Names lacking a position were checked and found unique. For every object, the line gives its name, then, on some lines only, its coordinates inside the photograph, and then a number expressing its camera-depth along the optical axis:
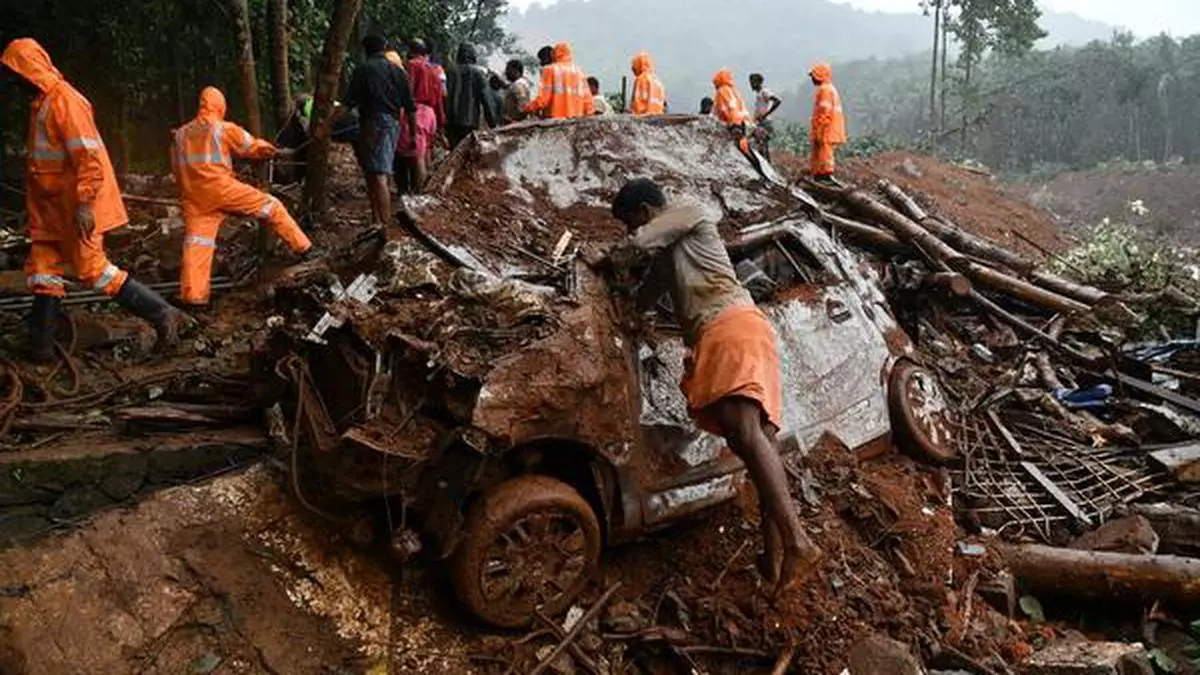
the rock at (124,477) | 4.44
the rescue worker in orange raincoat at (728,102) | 11.66
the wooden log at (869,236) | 9.32
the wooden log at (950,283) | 7.75
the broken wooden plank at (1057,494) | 5.32
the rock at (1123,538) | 4.82
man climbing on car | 3.73
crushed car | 3.52
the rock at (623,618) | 3.94
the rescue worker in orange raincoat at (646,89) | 11.31
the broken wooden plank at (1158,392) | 6.59
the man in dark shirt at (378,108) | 6.96
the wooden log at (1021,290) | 8.36
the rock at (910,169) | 15.61
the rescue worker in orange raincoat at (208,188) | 5.94
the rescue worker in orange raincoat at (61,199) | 5.10
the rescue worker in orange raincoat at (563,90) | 9.47
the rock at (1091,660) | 3.81
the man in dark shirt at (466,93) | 9.03
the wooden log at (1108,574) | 4.47
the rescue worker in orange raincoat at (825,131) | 10.90
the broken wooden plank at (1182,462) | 5.63
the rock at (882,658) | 3.78
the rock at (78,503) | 4.30
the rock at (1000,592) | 4.55
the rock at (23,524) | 4.08
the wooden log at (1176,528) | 5.02
